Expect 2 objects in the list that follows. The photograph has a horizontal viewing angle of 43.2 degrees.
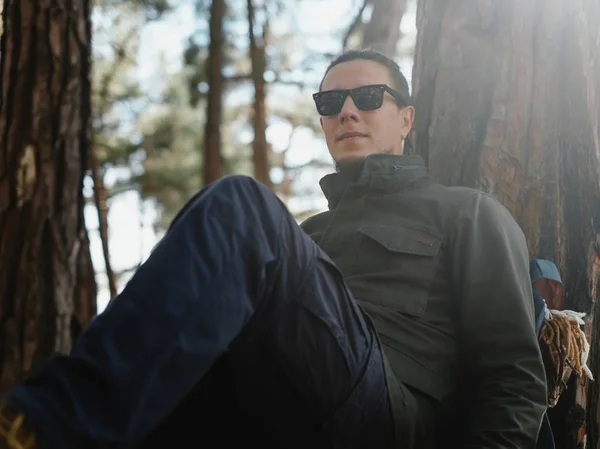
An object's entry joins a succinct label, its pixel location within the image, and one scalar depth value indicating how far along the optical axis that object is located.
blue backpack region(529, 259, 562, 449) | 2.11
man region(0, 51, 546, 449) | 1.30
